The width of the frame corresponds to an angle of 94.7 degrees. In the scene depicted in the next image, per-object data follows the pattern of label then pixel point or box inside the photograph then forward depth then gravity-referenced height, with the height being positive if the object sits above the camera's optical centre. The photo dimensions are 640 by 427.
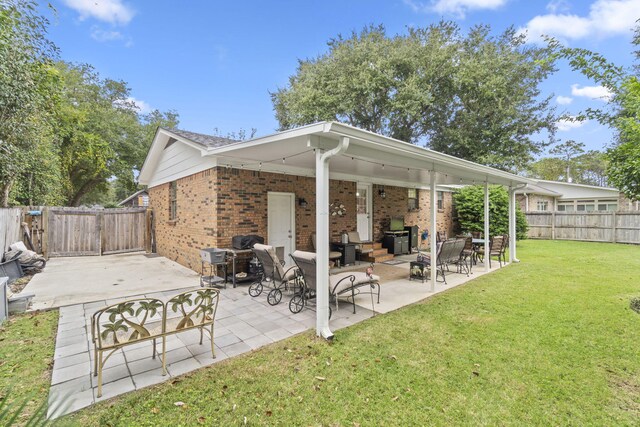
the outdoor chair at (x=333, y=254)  8.32 -1.16
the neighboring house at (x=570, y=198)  19.19 +1.12
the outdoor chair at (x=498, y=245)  9.33 -0.98
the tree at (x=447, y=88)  15.79 +6.96
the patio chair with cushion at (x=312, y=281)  4.71 -1.17
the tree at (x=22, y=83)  5.86 +3.02
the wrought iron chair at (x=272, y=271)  5.44 -1.10
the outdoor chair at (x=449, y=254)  7.07 -0.99
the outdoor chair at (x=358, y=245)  9.71 -1.02
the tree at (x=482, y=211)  13.45 +0.15
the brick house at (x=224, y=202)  7.03 +0.33
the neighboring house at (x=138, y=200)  19.17 +0.95
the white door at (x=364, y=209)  10.74 +0.18
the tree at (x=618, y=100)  4.31 +1.67
